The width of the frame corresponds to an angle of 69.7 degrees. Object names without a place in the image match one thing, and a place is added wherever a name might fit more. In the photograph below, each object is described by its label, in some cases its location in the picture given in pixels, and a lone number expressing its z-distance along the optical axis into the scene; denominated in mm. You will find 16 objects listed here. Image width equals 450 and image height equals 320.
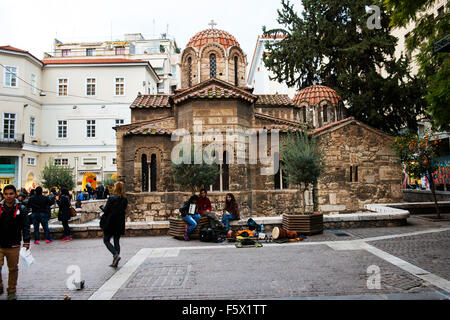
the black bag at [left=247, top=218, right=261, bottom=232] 9393
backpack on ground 8641
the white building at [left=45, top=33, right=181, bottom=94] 42156
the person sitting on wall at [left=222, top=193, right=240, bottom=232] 9604
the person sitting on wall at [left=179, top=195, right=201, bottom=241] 8906
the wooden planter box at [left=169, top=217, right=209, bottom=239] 9078
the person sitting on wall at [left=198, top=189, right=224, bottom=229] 9156
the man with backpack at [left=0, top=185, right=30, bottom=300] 4812
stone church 14359
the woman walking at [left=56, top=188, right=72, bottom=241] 9438
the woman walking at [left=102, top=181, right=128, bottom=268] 6297
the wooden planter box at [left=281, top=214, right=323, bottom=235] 9148
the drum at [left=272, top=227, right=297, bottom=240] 8477
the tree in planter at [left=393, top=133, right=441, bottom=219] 12008
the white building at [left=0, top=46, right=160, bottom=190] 27750
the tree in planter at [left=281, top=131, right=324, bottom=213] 9742
